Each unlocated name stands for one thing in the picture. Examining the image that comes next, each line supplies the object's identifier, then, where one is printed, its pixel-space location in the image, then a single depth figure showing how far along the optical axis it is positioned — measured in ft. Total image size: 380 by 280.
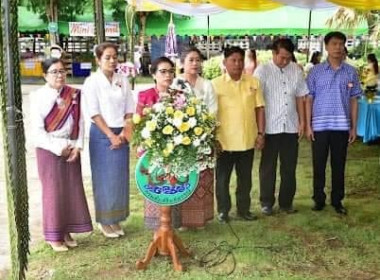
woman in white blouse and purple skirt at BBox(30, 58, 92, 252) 13.05
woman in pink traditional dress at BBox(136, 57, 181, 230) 13.36
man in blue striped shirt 15.96
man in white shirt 15.84
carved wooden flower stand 12.67
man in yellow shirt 15.02
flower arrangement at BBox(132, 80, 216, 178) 11.92
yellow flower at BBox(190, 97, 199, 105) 12.34
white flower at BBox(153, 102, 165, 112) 12.09
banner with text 60.64
